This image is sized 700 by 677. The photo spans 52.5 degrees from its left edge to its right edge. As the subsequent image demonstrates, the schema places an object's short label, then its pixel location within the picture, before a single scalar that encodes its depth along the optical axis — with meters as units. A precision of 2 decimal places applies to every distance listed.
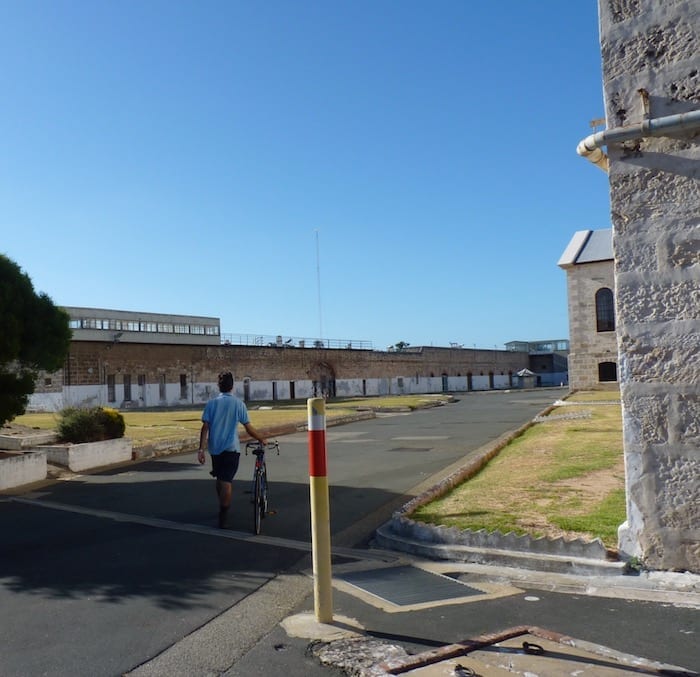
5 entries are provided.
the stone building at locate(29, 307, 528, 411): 43.50
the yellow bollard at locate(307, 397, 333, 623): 4.50
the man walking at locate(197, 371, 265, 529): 7.91
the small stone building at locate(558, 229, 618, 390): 47.88
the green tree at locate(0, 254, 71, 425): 11.96
